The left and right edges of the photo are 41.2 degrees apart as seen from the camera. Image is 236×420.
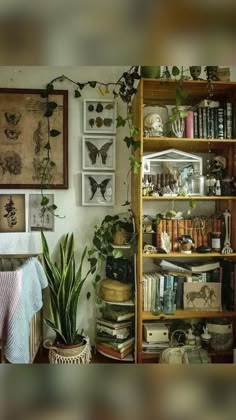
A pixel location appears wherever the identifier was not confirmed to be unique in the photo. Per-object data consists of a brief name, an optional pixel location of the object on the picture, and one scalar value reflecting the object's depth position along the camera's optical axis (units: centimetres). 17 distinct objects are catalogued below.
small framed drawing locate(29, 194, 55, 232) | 242
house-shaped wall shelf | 222
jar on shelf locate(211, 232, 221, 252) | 221
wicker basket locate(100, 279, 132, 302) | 217
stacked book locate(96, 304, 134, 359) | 218
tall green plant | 210
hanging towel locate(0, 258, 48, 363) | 152
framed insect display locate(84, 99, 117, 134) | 239
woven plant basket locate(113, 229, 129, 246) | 223
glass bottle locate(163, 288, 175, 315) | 219
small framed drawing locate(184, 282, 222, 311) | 228
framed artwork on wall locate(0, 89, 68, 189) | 238
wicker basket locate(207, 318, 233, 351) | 221
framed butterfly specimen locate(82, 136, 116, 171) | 241
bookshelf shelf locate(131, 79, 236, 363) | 210
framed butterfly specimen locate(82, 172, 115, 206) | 242
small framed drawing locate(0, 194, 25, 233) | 240
